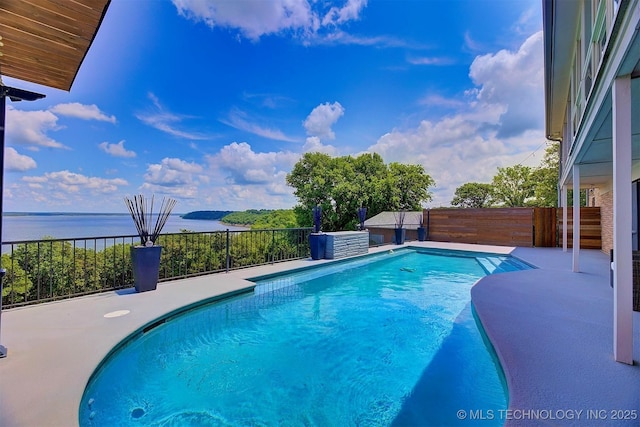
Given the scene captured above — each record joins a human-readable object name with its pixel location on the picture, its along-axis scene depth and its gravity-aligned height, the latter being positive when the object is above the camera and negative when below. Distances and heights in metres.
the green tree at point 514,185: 22.81 +2.46
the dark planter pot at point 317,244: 7.80 -0.76
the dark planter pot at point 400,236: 11.69 -0.80
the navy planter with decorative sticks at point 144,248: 4.44 -0.50
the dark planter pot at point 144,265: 4.41 -0.76
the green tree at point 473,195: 27.02 +1.98
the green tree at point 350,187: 16.42 +1.68
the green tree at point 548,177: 18.95 +2.54
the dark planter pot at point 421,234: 12.67 -0.79
